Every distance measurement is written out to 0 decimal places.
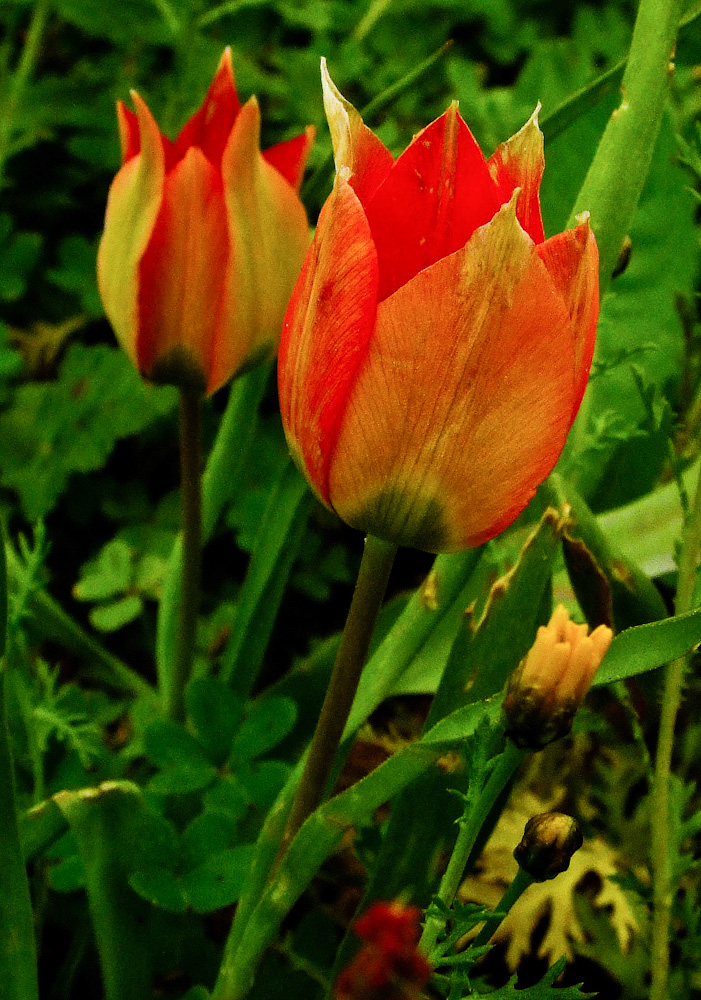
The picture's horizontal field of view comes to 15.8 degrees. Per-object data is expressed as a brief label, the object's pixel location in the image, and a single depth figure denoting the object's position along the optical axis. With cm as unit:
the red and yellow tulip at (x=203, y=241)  45
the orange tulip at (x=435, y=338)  39
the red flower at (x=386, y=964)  33
